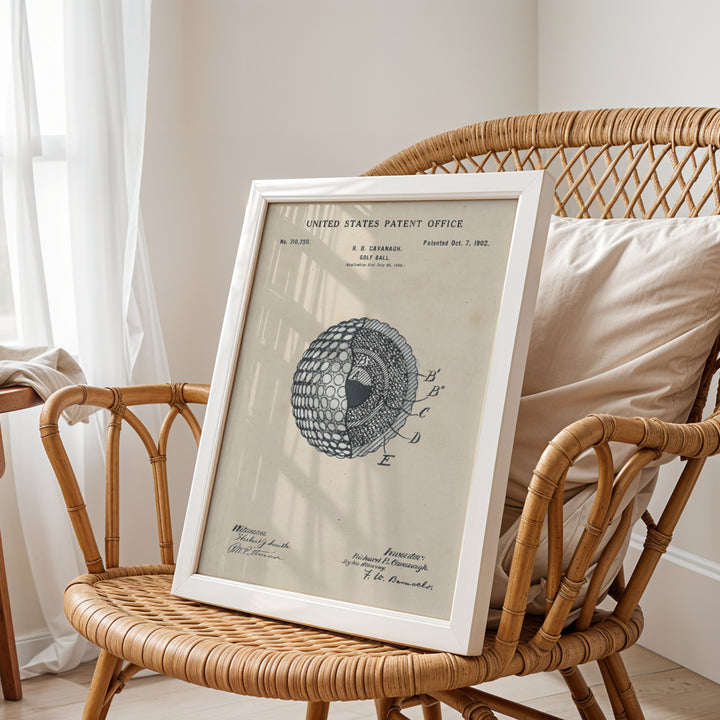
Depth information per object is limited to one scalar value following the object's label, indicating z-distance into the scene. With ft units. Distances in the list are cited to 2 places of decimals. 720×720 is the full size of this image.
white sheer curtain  5.37
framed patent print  2.88
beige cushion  3.21
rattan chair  2.57
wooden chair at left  5.23
